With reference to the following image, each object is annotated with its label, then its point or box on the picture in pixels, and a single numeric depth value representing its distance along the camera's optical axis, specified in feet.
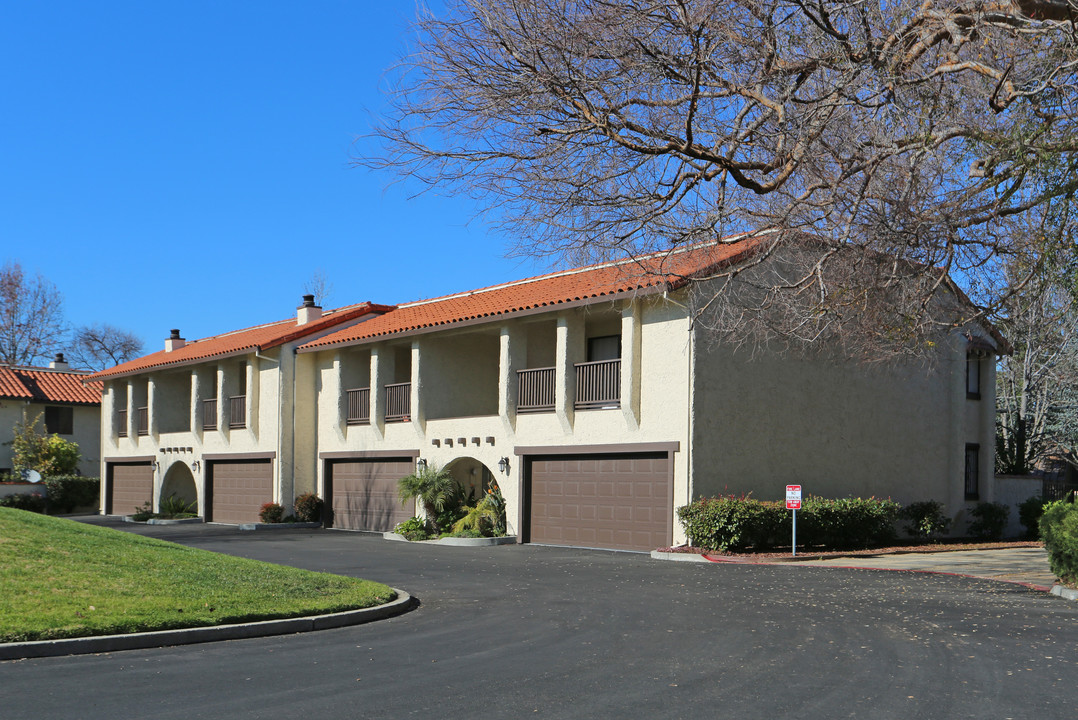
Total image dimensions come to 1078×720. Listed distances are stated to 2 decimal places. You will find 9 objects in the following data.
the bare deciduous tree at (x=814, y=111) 41.04
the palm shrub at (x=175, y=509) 120.37
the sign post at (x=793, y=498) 65.89
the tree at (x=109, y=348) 230.68
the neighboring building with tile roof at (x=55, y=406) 146.61
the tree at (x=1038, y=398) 107.24
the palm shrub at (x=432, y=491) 86.79
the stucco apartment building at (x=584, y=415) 73.10
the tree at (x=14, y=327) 185.78
